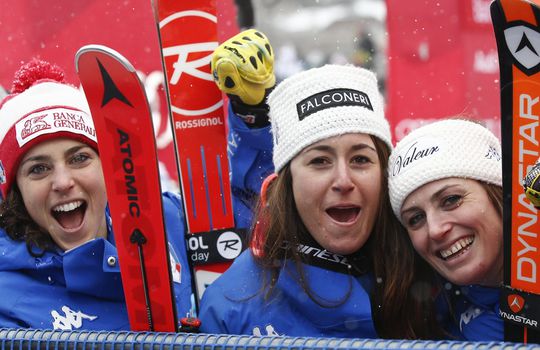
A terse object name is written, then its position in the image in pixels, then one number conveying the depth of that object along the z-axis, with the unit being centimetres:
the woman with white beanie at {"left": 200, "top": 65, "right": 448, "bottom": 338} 597
